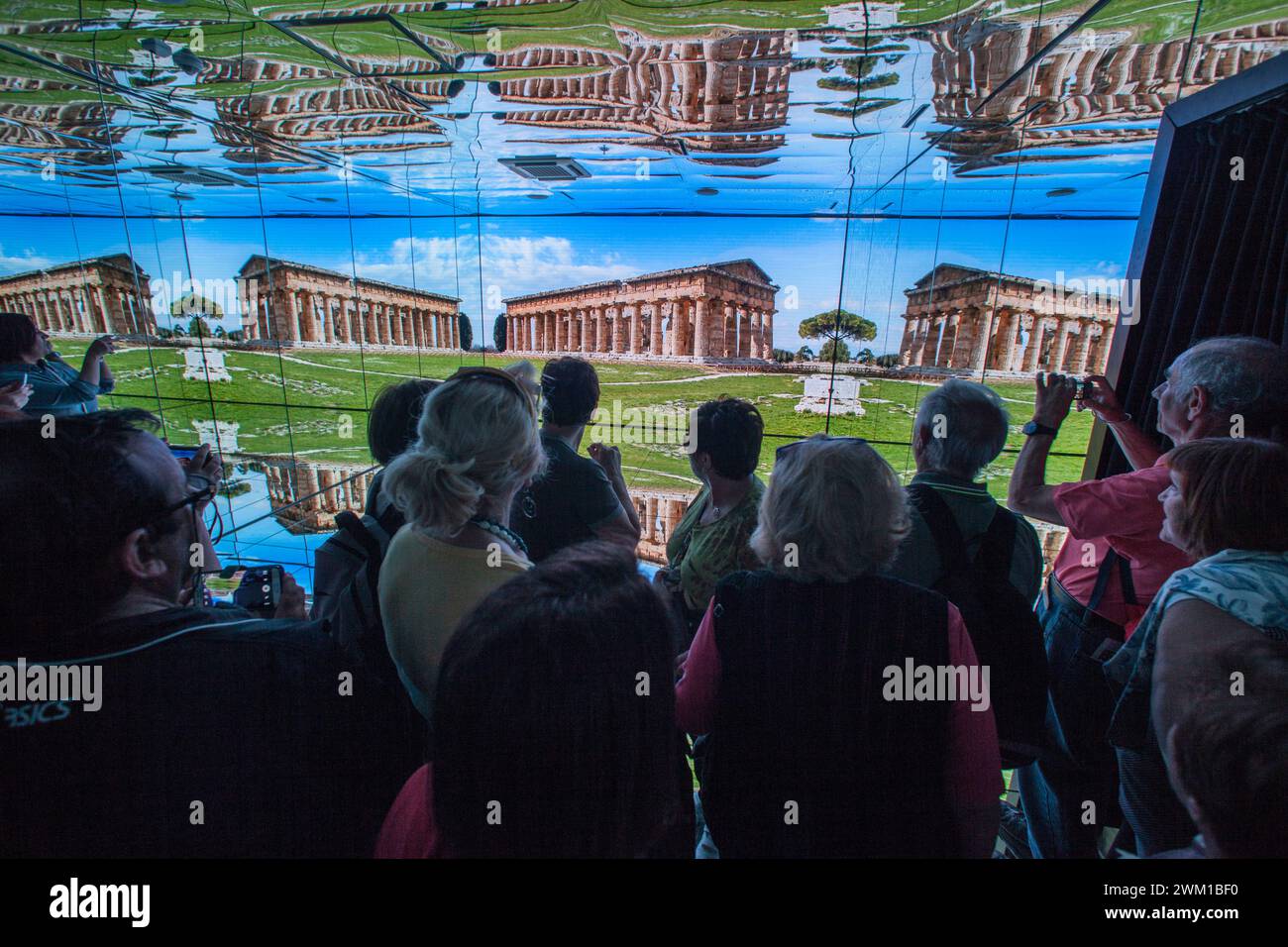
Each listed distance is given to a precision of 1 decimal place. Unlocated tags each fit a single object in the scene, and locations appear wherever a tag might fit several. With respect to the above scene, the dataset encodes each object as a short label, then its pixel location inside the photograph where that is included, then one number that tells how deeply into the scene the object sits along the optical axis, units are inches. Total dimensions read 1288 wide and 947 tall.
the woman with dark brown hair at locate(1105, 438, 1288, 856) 30.8
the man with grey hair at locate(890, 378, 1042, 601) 42.9
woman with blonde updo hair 34.8
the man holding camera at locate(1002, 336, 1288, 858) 44.2
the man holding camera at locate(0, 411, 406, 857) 25.2
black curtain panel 54.8
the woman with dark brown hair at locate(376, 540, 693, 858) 21.1
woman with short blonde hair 31.3
